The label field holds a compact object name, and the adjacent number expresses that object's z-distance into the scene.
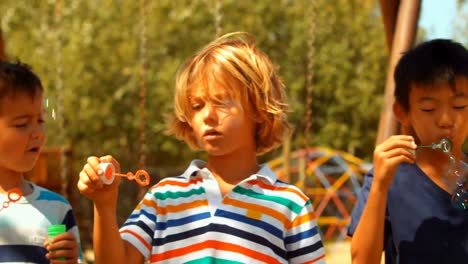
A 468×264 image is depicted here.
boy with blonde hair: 4.34
